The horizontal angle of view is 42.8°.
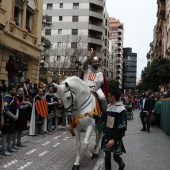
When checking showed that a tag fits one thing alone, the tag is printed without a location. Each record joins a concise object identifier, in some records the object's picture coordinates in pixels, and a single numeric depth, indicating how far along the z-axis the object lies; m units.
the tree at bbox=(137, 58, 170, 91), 26.98
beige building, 13.84
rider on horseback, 6.06
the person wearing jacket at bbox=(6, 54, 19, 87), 10.73
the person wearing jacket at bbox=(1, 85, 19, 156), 6.11
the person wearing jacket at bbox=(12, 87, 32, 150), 6.80
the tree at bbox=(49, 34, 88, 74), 37.84
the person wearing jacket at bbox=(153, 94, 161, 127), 12.62
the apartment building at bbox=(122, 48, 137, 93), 109.59
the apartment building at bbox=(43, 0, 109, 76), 45.06
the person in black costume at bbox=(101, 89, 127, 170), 4.13
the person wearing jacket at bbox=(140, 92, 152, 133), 11.25
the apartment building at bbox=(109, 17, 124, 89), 91.13
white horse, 4.98
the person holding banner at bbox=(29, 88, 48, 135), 8.73
